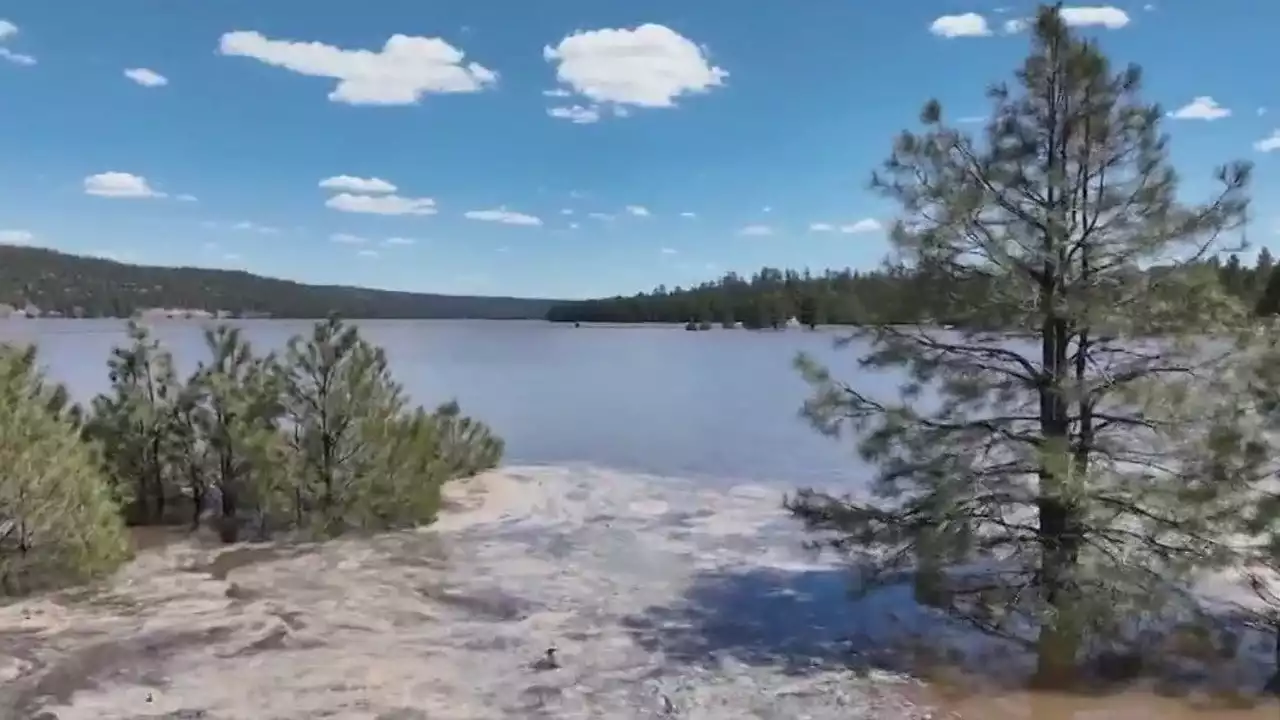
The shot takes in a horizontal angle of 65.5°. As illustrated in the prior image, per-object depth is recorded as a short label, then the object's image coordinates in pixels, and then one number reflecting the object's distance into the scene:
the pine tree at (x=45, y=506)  10.65
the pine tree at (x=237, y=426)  14.16
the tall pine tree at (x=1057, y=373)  8.66
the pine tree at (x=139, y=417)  14.66
